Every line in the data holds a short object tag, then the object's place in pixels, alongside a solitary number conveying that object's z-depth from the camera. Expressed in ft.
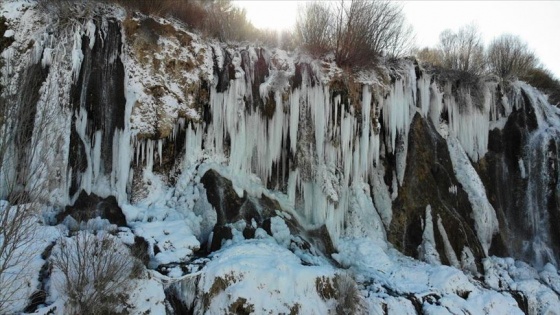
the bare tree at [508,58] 72.18
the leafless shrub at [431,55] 74.75
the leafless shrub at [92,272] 29.94
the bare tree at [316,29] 57.52
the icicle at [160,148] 46.91
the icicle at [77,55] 45.11
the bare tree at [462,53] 70.74
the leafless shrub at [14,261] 26.63
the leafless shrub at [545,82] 73.72
